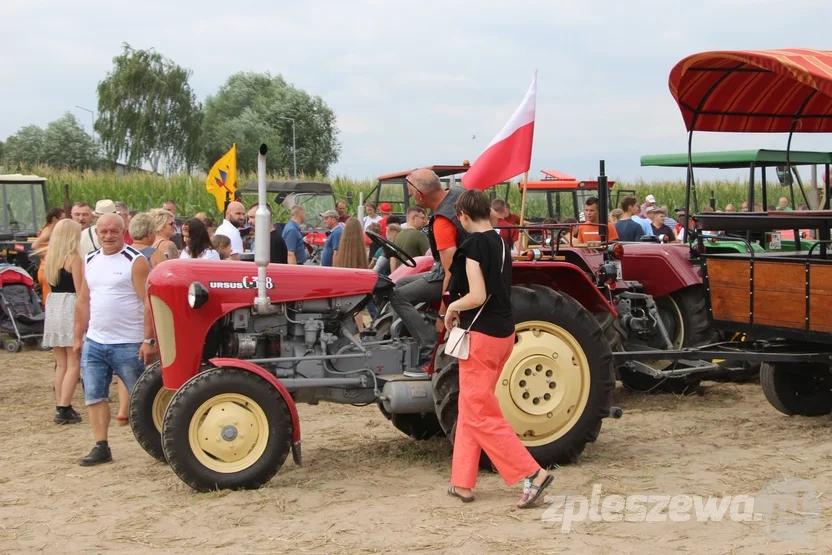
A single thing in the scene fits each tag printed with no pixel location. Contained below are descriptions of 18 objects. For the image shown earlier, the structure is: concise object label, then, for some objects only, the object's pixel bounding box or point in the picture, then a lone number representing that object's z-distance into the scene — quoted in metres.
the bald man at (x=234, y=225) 10.35
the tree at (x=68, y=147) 51.31
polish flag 7.36
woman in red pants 5.09
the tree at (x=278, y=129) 52.56
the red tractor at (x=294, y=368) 5.41
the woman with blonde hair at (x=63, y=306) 7.57
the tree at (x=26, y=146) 52.41
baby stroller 12.05
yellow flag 14.85
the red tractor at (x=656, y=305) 7.87
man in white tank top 6.35
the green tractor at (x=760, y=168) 9.52
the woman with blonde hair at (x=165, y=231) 8.32
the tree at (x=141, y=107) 51.03
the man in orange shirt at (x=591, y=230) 10.02
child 9.27
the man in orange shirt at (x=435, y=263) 5.63
